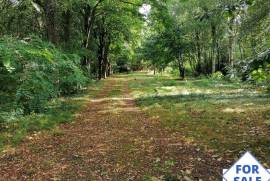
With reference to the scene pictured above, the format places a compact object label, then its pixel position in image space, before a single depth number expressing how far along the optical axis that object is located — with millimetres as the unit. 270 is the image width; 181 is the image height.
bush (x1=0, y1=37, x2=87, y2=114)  5381
